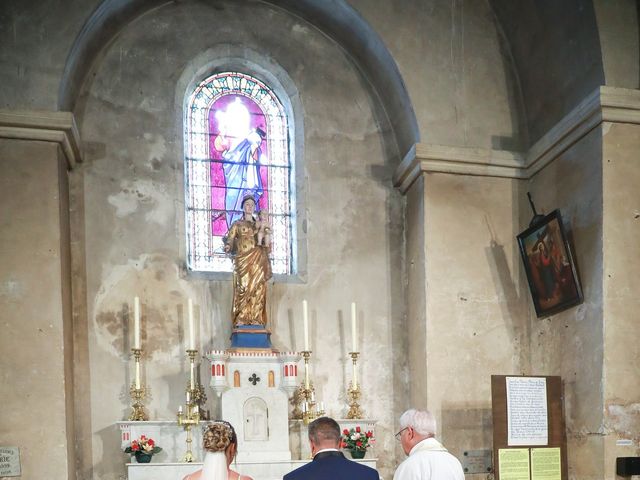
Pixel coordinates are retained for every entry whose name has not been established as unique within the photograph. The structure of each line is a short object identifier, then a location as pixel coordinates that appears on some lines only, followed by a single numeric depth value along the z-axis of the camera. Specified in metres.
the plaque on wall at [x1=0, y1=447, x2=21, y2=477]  7.48
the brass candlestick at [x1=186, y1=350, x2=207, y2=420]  8.34
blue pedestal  8.62
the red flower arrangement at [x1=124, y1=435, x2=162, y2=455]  7.93
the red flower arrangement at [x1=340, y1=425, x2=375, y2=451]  8.54
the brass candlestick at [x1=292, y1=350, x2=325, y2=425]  8.70
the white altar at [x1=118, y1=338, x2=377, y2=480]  8.12
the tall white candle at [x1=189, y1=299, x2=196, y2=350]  8.38
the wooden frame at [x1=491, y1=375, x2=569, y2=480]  7.86
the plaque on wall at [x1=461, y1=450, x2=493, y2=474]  8.86
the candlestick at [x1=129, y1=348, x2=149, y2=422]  8.26
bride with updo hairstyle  4.76
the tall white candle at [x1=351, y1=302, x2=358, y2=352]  8.88
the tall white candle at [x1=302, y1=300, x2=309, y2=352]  8.73
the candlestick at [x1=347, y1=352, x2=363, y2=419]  8.88
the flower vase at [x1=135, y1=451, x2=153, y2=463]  7.95
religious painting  8.45
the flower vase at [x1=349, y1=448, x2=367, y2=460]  8.55
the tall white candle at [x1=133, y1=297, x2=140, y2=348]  8.34
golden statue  8.73
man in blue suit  4.83
